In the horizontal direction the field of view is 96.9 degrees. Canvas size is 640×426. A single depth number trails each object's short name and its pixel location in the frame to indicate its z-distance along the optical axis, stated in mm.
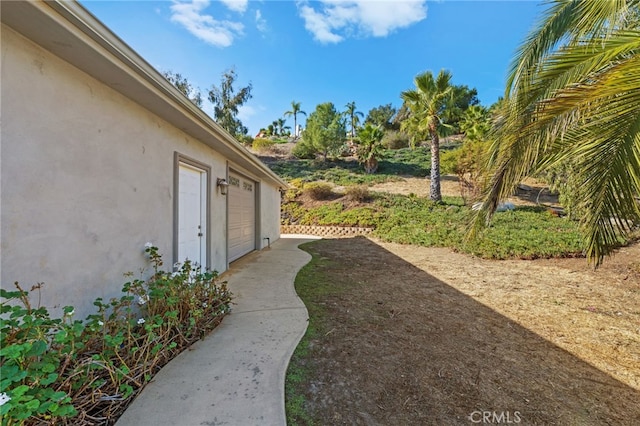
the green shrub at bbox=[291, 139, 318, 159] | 29617
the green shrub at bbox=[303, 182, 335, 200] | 19031
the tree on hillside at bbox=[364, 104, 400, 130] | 43606
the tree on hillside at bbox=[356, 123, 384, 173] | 23688
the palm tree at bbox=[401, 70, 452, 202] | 14836
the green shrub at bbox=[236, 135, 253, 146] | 31119
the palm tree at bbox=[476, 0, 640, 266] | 2607
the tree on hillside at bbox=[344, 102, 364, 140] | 44000
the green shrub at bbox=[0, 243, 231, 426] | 1624
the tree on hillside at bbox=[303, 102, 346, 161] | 27406
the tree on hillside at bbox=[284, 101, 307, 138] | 46062
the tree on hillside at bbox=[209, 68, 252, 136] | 22844
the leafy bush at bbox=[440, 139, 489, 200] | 14288
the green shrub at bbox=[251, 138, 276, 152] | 33719
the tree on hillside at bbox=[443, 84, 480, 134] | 15445
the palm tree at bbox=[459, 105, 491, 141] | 26683
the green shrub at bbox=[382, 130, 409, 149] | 34531
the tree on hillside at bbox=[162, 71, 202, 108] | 20188
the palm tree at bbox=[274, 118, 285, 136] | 48156
